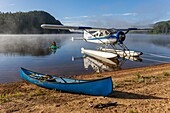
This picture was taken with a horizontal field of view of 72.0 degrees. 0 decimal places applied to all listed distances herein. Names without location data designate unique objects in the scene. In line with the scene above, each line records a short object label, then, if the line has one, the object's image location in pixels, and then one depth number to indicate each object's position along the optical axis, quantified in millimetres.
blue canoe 4080
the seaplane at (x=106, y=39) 12013
